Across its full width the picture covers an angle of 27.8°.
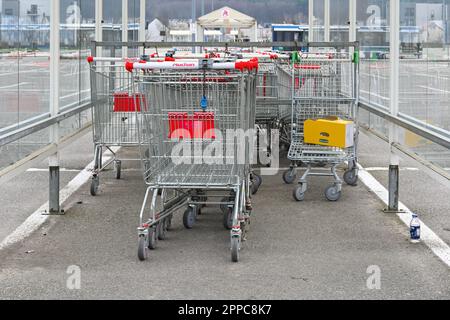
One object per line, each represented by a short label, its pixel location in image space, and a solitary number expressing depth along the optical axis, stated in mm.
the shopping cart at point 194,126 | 7273
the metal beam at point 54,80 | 8852
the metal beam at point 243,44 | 10266
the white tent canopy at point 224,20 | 18875
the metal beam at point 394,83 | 8945
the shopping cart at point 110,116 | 10367
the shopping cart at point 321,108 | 10156
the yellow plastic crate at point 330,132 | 9609
